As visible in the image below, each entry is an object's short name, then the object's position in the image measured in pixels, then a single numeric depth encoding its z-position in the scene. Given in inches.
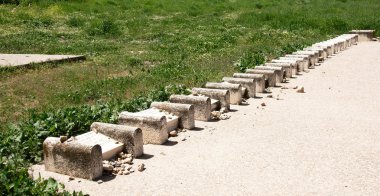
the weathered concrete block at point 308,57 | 524.1
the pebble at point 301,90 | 400.2
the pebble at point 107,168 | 216.2
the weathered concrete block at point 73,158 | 206.5
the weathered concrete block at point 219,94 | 327.9
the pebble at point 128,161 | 226.4
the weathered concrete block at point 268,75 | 414.0
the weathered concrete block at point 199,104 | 302.0
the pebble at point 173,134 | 271.6
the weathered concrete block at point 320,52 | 585.8
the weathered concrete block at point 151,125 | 255.1
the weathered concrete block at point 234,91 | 348.8
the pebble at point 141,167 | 219.8
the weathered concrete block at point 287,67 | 458.9
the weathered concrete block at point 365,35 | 836.0
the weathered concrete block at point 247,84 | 371.9
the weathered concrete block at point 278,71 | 431.2
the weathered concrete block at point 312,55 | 543.8
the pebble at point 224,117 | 312.6
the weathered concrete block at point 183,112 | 280.8
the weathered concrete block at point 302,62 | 505.7
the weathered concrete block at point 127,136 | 232.1
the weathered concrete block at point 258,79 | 391.5
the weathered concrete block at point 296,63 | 483.8
